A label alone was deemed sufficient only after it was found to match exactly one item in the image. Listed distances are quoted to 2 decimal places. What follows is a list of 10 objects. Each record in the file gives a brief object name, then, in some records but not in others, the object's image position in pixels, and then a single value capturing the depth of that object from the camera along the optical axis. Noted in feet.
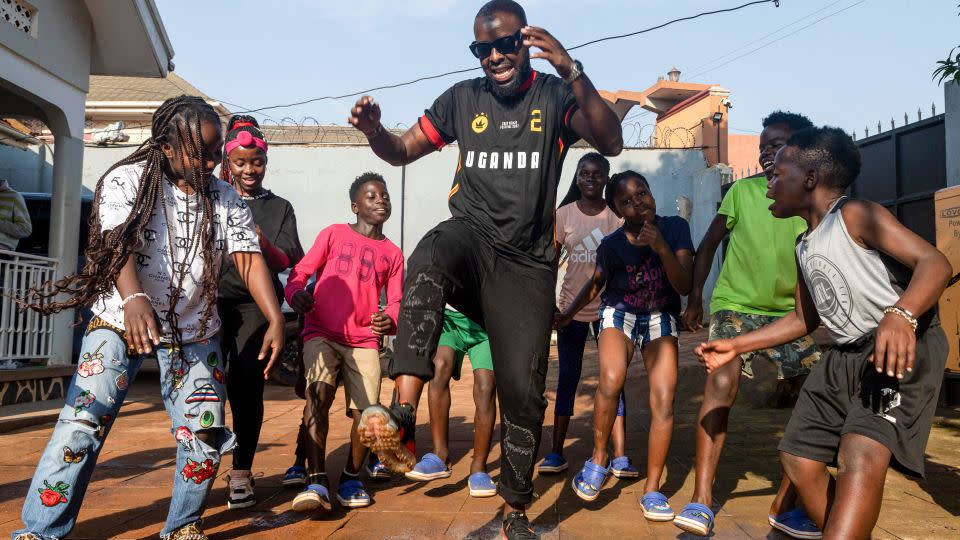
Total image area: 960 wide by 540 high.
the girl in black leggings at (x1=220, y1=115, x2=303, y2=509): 13.84
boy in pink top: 13.79
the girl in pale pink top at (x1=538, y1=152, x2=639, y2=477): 17.19
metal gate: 29.07
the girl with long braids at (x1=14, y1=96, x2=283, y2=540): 10.06
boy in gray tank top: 9.04
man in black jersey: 10.26
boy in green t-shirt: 12.89
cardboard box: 23.30
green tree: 22.48
